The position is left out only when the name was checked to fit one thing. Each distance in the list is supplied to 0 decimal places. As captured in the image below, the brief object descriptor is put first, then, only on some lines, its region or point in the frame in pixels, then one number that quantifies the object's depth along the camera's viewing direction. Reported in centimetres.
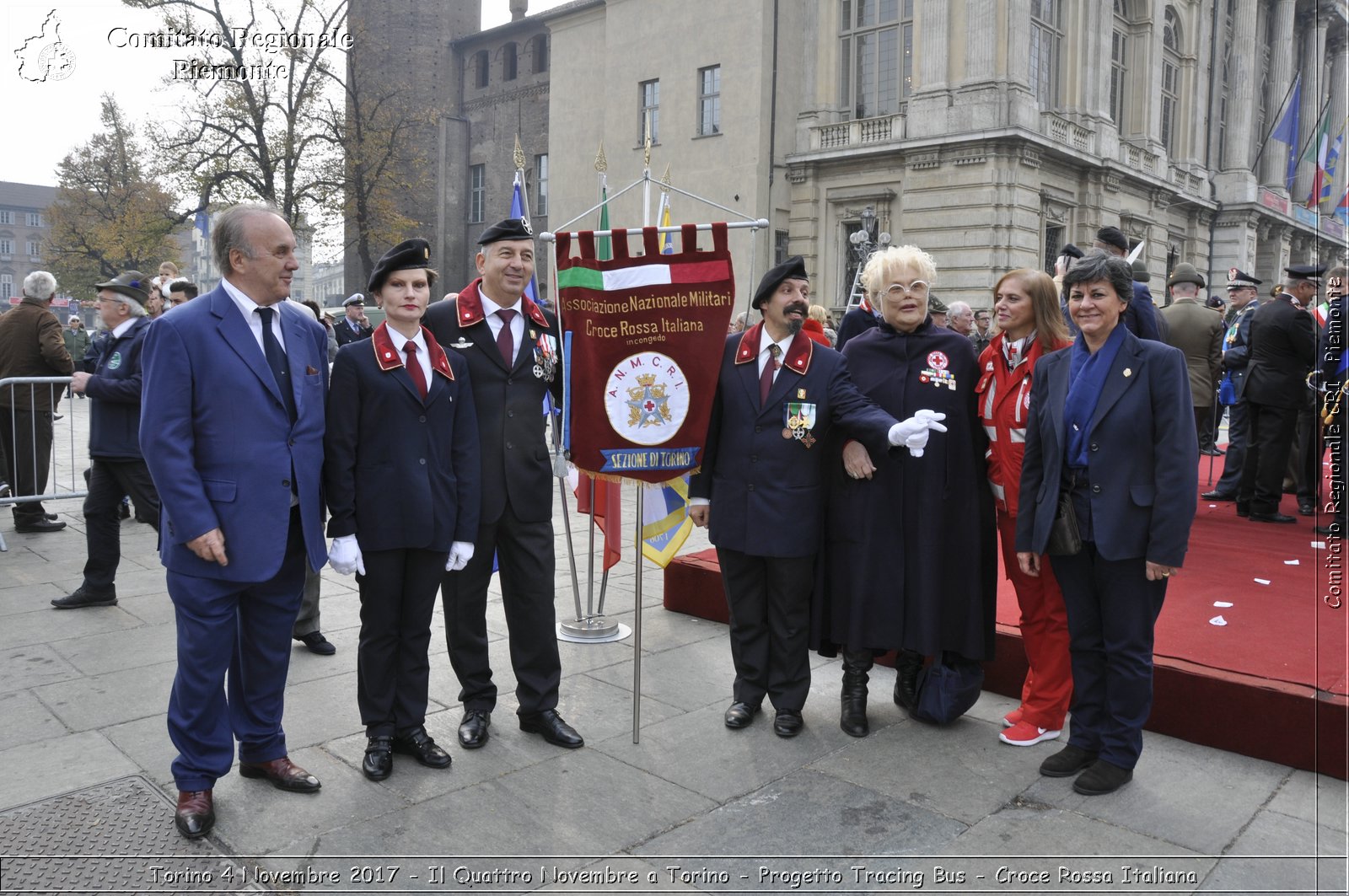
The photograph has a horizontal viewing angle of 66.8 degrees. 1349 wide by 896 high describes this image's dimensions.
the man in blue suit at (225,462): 339
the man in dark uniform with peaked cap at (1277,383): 816
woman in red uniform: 433
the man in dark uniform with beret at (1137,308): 568
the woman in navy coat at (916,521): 443
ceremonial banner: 418
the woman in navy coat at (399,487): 388
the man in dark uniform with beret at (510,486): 421
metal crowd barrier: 855
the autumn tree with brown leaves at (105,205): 3338
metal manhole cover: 310
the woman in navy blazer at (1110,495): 370
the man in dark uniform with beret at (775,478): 439
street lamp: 2296
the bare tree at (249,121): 2738
